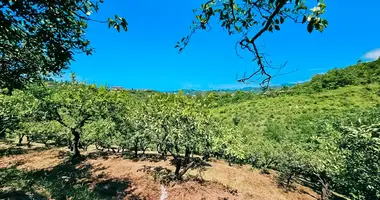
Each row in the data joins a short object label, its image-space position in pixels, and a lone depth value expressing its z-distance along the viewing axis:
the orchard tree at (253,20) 2.41
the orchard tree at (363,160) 5.68
